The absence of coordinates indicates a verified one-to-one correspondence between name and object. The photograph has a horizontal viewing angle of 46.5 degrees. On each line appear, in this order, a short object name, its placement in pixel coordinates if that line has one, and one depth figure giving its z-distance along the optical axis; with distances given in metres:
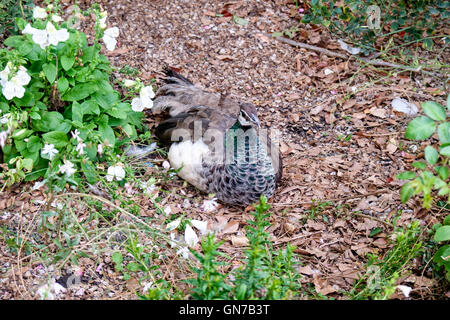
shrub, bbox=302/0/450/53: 4.18
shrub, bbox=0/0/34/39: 3.80
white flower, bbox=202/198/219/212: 3.48
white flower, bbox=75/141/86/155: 2.66
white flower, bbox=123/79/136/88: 2.97
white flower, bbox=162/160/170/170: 3.61
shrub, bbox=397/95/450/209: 2.17
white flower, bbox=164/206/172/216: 3.28
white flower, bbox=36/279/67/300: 2.21
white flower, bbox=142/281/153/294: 2.60
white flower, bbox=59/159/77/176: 2.57
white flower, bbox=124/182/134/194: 3.13
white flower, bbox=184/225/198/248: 2.96
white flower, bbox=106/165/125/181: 2.80
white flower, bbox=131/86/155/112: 2.98
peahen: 3.46
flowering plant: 2.90
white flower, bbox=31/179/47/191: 3.11
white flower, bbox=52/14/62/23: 2.74
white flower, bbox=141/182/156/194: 3.06
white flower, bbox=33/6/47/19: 2.72
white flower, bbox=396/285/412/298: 2.28
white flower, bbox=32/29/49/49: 2.68
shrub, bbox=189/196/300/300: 2.14
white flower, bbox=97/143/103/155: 2.84
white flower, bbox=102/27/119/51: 2.93
